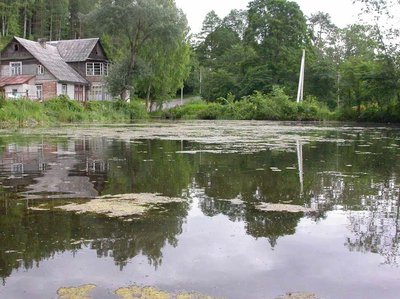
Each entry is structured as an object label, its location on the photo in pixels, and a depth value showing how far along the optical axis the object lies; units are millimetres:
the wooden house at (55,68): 45906
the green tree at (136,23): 39969
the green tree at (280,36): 55469
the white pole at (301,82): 47103
